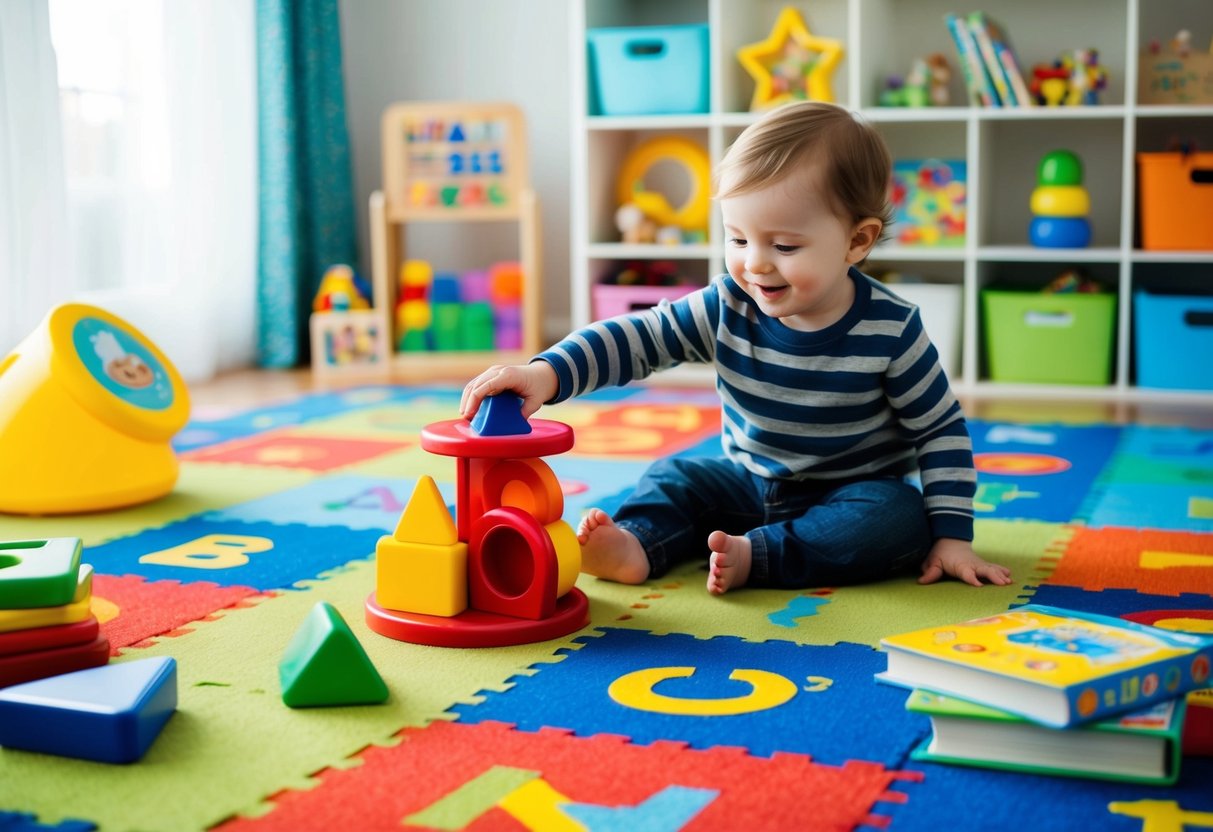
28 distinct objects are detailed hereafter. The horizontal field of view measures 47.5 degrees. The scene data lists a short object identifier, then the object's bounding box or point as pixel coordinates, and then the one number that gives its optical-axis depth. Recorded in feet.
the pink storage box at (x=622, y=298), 9.67
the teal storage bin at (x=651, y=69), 9.43
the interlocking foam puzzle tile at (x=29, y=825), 2.74
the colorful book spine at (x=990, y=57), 8.88
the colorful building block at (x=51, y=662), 3.44
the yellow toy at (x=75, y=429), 5.60
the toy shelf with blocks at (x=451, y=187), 10.18
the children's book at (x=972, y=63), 8.91
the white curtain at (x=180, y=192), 9.33
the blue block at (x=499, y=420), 3.98
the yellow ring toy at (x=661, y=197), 9.84
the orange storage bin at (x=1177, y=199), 8.60
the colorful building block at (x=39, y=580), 3.45
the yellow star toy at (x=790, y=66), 9.29
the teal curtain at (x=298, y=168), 10.35
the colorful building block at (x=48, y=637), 3.45
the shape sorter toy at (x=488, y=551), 3.88
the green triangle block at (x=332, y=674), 3.37
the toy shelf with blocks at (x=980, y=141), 8.80
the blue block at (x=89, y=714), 3.03
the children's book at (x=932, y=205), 9.38
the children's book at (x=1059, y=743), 2.91
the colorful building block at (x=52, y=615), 3.46
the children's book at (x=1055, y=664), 2.91
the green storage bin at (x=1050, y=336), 8.91
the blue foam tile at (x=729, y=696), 3.17
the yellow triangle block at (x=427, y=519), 3.91
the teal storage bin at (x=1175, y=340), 8.61
